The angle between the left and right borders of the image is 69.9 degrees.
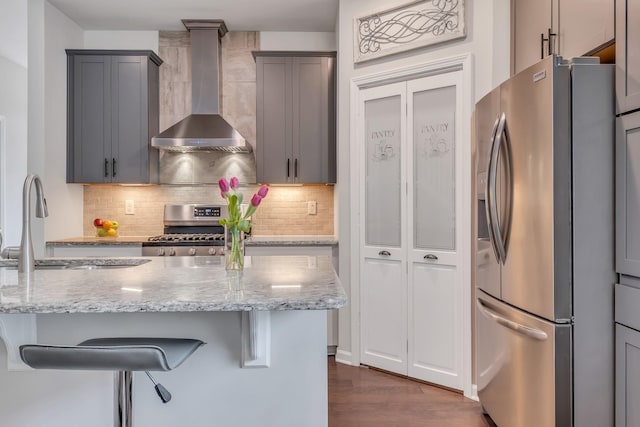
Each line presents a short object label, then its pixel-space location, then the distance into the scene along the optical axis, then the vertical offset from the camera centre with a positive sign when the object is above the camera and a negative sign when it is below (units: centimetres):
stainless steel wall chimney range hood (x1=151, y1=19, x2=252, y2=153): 393 +113
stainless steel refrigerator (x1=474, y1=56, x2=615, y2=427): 181 -15
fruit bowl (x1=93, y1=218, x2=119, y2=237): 404 -18
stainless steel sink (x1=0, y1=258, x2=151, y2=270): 225 -28
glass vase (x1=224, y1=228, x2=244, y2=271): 184 -19
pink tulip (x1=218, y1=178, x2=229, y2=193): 178 +8
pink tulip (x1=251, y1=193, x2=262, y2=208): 179 +3
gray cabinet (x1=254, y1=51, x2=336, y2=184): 390 +80
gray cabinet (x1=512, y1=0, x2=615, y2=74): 187 +84
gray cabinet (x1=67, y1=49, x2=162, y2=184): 391 +78
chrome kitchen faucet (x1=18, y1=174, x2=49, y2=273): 172 -4
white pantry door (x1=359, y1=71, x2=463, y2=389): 300 -16
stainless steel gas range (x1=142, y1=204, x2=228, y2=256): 414 -11
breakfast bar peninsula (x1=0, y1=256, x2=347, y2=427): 158 -59
